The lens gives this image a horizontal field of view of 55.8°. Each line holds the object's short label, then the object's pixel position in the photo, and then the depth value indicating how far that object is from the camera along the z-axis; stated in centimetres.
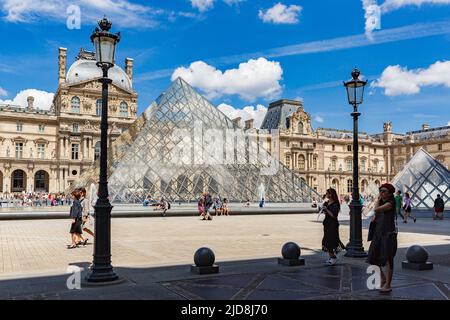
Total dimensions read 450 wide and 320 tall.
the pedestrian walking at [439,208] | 2159
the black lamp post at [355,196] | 874
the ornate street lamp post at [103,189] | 604
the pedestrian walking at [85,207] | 1114
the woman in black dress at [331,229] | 752
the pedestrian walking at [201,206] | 2167
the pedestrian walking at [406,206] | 1957
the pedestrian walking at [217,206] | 2391
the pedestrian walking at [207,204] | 1970
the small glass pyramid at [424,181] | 2608
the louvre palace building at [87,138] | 5525
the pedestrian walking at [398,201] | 1756
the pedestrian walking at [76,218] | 994
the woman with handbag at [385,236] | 544
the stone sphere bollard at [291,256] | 741
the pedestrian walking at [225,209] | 2384
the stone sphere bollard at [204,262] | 659
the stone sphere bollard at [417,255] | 716
